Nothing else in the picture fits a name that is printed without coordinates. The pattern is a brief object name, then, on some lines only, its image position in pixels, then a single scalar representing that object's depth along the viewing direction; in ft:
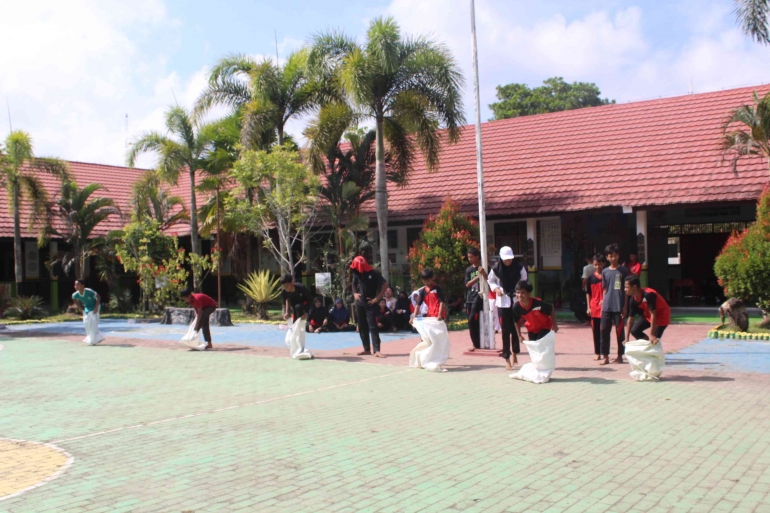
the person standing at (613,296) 35.58
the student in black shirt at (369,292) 41.24
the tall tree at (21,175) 72.49
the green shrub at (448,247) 58.29
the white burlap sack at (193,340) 47.37
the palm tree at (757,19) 50.29
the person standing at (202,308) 47.16
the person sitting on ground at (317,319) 56.65
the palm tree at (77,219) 80.79
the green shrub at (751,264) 45.80
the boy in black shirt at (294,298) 41.93
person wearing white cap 36.17
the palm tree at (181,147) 72.59
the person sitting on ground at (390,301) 57.21
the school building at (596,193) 62.54
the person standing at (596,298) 36.96
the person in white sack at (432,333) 35.86
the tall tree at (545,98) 184.44
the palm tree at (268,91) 67.46
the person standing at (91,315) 51.57
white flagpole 41.52
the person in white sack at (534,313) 31.42
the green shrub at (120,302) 82.43
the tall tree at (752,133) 49.96
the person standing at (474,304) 41.19
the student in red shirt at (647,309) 31.30
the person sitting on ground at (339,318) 57.00
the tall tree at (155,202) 77.05
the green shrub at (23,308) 73.46
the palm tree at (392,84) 60.03
